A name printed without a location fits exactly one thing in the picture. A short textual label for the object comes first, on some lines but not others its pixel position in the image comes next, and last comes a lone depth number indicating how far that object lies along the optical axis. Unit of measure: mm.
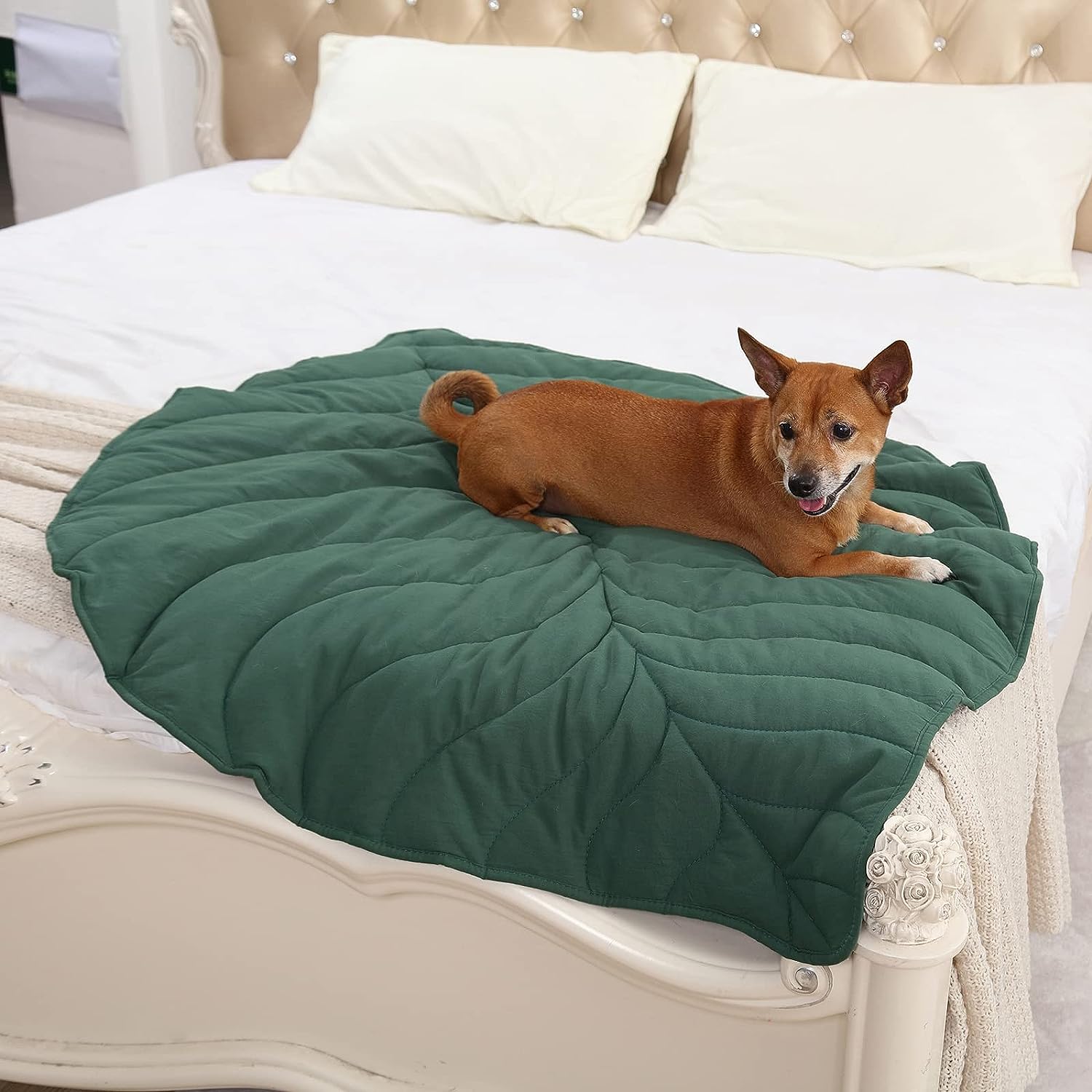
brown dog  1224
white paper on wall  3281
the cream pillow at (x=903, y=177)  2236
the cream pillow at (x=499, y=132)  2496
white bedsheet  1700
